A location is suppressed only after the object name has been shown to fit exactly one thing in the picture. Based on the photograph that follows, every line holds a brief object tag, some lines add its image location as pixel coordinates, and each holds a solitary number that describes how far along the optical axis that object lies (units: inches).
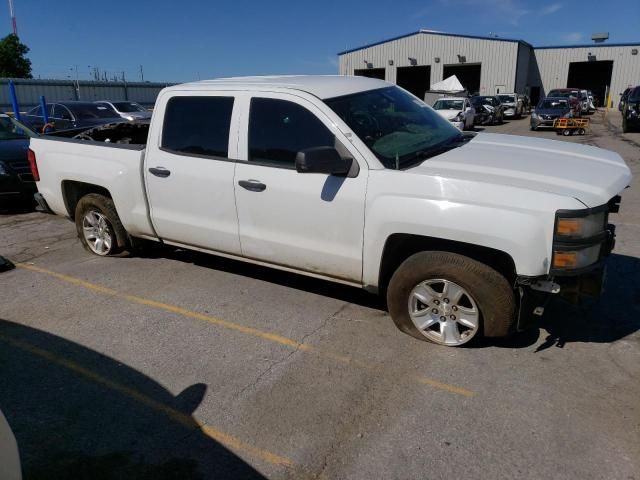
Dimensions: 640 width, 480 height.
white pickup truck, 126.9
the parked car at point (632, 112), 796.0
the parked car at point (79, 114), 633.6
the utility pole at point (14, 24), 2391.7
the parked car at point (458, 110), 864.9
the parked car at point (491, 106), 1091.7
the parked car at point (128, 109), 702.8
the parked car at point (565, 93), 1332.4
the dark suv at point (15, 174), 324.2
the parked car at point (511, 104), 1264.8
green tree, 2401.6
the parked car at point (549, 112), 892.6
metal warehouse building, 1648.6
